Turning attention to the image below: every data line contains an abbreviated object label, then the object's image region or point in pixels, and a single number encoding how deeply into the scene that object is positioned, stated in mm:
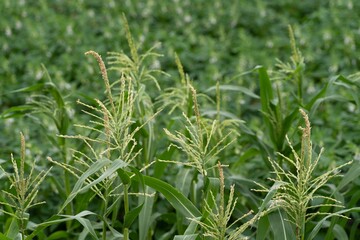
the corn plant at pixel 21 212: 3541
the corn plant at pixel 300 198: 3449
